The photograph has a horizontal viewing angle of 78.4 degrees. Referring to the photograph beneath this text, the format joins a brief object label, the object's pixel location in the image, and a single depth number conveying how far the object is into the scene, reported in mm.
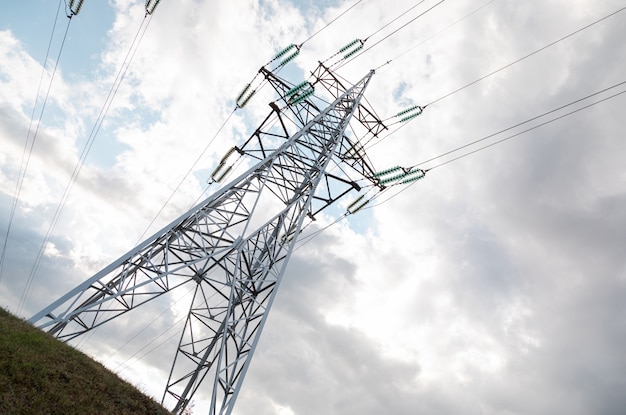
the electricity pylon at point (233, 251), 11883
